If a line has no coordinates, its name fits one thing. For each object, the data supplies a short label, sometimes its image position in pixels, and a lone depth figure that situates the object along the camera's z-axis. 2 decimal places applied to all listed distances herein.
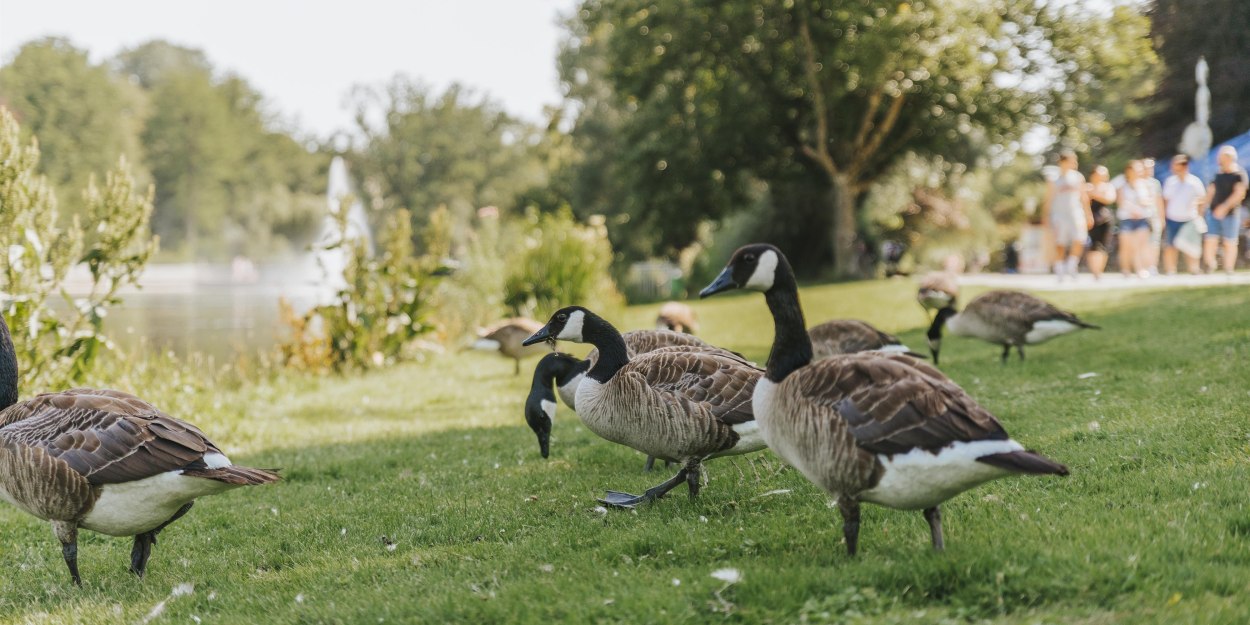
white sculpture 27.66
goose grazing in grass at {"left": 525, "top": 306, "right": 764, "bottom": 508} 5.93
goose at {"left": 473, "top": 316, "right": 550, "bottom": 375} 14.14
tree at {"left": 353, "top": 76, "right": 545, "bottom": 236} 86.81
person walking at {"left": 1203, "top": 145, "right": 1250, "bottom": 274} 17.64
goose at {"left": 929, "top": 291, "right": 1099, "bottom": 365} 10.74
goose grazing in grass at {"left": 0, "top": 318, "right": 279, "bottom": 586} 4.70
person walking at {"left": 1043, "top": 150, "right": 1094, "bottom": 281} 18.50
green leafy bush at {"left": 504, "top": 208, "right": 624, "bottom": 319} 19.44
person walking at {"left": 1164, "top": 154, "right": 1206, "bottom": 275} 18.78
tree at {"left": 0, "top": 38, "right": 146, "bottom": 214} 79.81
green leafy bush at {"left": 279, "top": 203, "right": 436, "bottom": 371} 15.52
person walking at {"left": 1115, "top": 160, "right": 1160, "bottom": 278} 18.64
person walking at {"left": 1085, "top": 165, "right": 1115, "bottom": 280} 19.84
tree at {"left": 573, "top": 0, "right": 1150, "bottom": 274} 25.45
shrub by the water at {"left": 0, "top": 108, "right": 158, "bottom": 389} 9.12
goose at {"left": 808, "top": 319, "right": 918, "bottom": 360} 9.73
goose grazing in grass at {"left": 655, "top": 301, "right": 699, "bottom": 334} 13.61
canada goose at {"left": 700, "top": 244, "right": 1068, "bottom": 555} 3.97
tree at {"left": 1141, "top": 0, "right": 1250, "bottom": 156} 31.97
